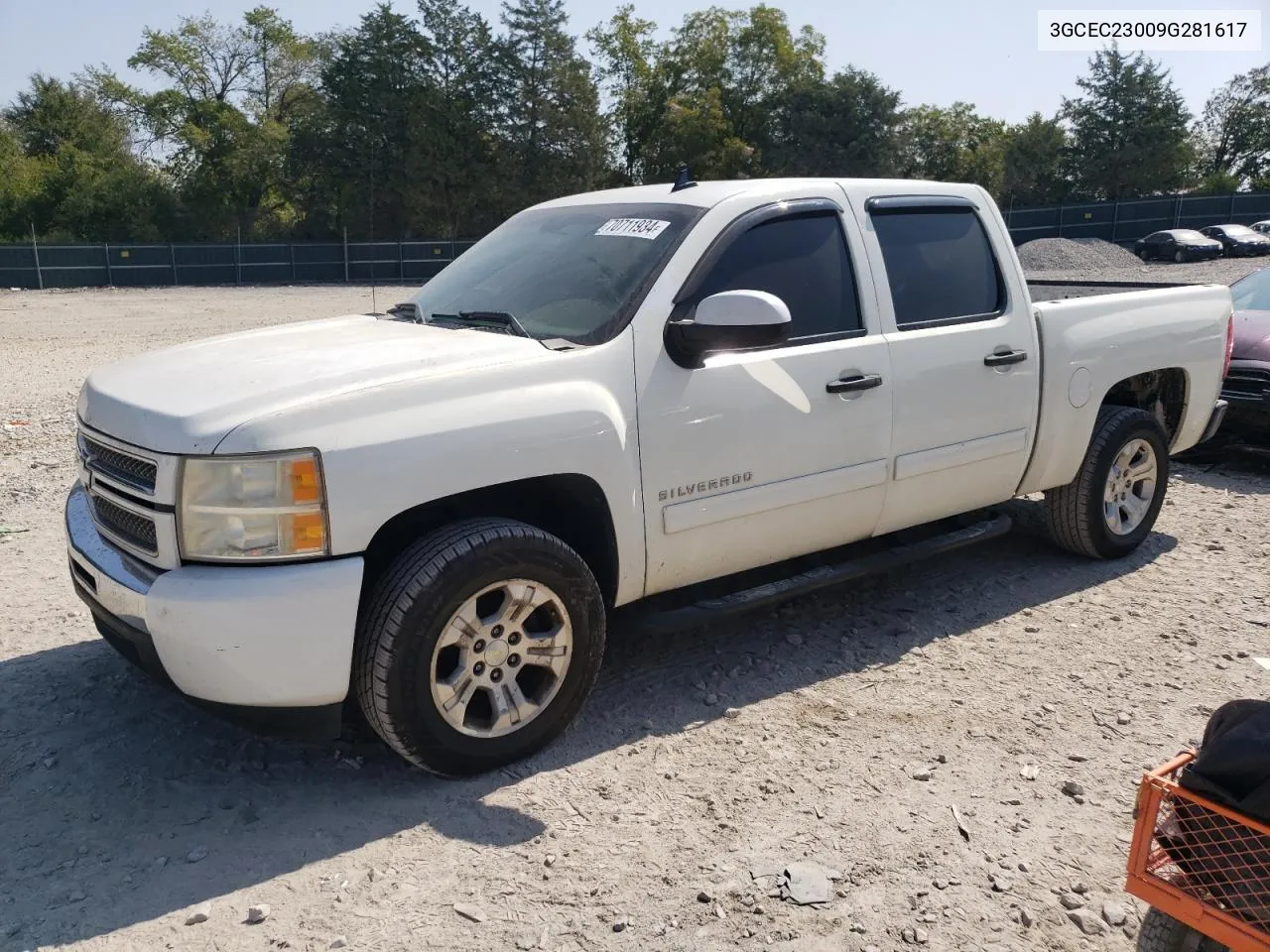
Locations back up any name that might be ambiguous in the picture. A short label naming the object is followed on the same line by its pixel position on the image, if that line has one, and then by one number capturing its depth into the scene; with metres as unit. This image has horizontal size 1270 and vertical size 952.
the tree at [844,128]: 55.28
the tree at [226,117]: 57.69
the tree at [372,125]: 55.22
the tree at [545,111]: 54.84
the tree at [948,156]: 61.41
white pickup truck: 3.04
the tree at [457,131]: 54.16
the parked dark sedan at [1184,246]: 37.47
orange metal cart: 2.17
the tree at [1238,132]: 68.94
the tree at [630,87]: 64.56
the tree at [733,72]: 62.19
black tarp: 2.18
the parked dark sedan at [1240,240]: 38.00
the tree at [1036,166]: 62.12
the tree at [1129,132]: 59.06
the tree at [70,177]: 51.66
